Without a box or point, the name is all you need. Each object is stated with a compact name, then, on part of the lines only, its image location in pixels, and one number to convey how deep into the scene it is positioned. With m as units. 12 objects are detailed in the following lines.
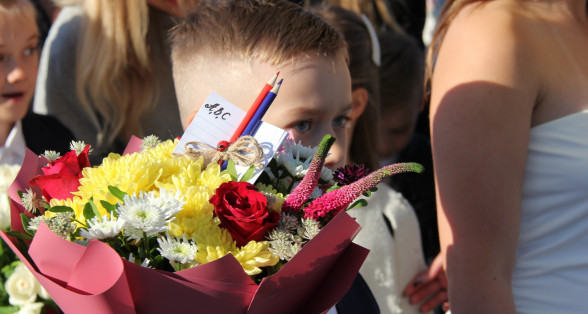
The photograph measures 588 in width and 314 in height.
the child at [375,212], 2.81
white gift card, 1.81
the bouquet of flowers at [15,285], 1.90
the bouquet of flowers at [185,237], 1.66
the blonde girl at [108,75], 3.12
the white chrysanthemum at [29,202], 1.75
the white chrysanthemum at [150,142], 1.86
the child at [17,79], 2.72
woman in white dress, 2.06
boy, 2.11
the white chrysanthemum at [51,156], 1.84
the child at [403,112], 3.82
